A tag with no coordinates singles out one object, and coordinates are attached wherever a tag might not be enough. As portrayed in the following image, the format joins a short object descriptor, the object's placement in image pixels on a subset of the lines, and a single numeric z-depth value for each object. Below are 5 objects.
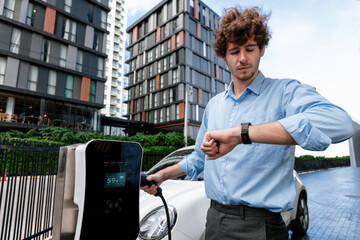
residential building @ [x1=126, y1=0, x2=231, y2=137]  33.78
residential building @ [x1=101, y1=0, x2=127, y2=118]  58.41
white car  2.05
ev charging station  0.99
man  0.98
